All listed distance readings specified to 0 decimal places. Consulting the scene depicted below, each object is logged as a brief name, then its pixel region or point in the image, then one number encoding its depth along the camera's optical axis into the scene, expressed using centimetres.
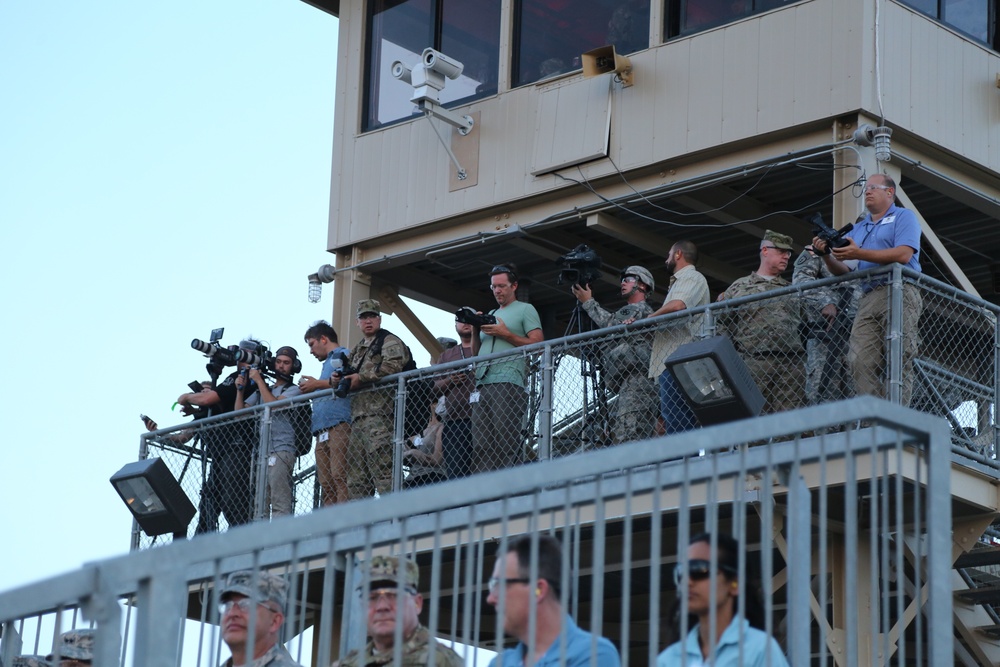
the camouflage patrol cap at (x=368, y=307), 1296
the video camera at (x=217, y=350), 1405
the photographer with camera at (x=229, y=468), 1402
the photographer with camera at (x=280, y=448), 1354
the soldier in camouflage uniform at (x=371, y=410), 1277
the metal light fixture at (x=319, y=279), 1552
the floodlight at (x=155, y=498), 1419
